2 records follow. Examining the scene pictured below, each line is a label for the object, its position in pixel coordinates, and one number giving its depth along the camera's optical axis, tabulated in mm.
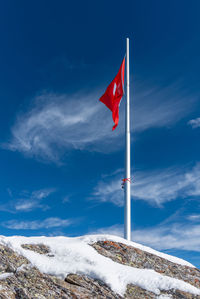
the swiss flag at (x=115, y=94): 21562
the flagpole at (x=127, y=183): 16714
